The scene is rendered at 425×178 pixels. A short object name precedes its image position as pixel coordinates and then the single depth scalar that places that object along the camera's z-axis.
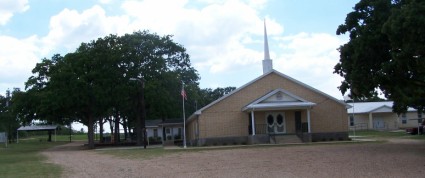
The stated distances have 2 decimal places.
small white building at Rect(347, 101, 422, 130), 73.38
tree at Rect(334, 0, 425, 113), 20.44
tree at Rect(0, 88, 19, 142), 83.01
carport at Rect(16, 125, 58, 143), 94.35
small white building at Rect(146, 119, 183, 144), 57.66
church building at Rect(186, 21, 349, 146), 43.22
